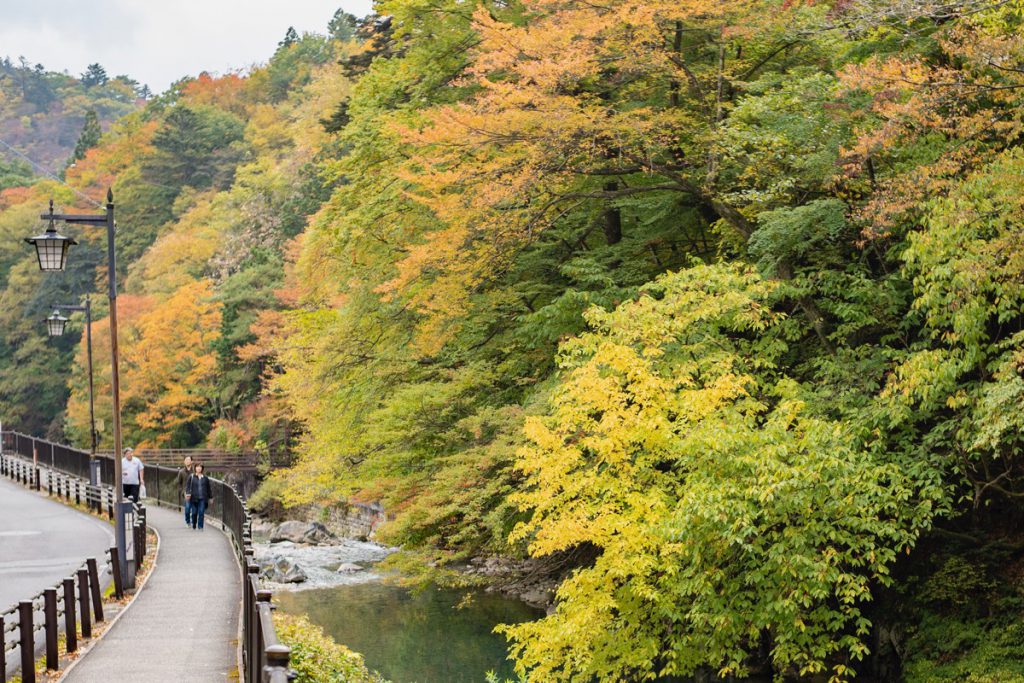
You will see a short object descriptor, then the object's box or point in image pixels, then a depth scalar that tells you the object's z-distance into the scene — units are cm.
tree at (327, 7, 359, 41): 10362
